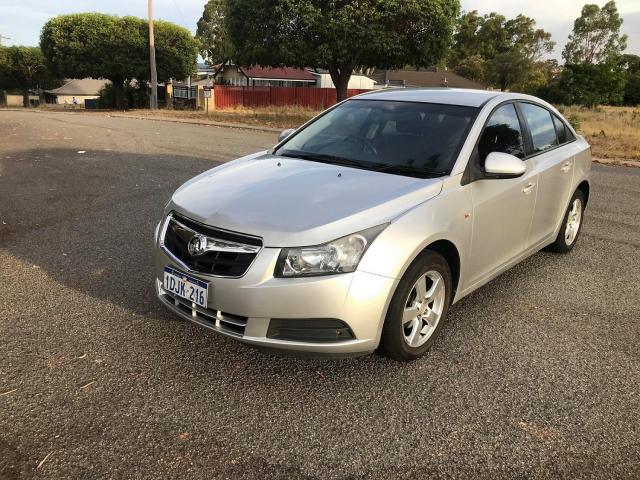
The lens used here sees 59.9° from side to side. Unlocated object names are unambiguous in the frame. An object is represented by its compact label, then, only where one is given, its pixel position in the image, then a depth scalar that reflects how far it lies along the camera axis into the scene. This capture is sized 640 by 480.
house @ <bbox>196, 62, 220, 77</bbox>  67.58
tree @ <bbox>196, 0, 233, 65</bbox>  77.25
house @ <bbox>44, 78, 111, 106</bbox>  81.56
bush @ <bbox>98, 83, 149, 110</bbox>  41.41
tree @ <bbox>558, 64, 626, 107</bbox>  48.78
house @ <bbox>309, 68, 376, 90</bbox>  57.88
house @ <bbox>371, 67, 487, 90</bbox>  66.19
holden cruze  2.90
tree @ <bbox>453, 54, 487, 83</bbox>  79.19
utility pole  34.34
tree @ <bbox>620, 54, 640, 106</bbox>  53.75
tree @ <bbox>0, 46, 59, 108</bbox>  60.44
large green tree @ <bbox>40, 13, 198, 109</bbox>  38.34
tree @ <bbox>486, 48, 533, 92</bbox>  64.06
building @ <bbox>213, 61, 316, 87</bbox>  57.22
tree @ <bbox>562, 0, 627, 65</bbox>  90.00
